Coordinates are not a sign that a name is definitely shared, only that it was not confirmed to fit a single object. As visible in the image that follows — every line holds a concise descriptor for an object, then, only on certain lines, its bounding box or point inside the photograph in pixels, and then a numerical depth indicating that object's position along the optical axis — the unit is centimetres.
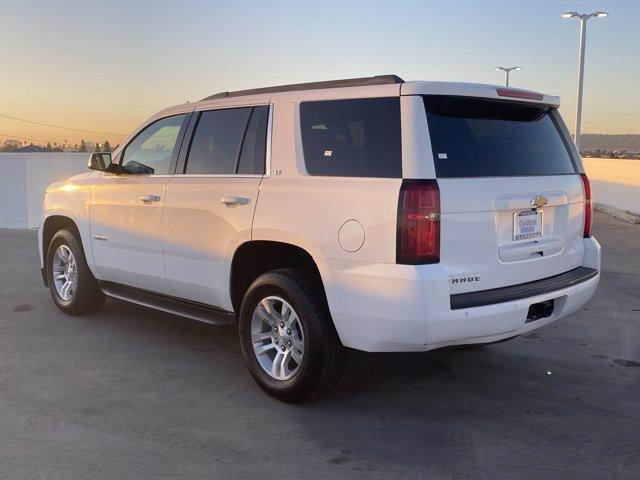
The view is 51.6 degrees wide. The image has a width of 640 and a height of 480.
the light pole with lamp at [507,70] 4536
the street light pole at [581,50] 2614
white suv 365
